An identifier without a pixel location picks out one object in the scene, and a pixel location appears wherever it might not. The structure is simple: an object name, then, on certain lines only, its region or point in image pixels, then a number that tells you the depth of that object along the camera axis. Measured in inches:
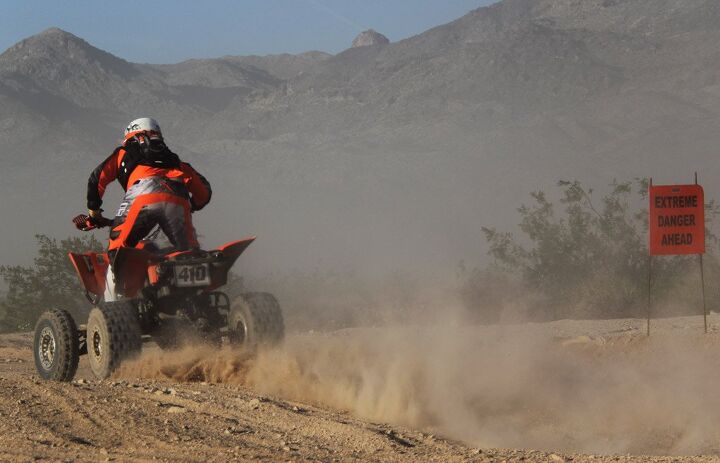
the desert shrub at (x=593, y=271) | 1662.2
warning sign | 1136.8
